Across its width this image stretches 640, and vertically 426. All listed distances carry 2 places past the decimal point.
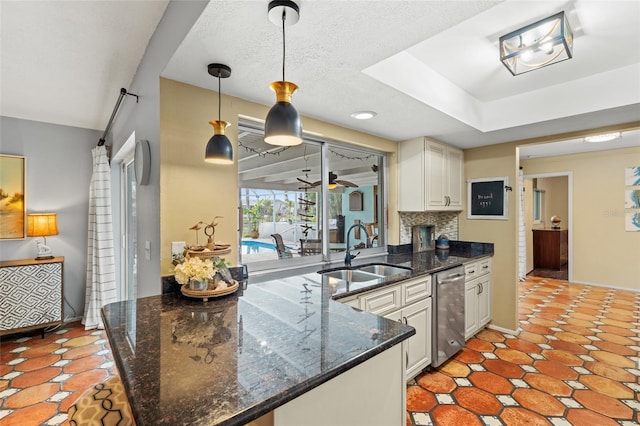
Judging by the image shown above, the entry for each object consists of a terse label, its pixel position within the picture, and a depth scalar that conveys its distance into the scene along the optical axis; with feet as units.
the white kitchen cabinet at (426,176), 10.21
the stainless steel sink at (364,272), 8.20
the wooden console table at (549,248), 20.93
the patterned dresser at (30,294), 9.77
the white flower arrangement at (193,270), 5.04
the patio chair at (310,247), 8.91
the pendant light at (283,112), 3.75
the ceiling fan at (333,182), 9.16
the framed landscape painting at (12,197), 10.54
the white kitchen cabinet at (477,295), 9.88
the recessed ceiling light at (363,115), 7.64
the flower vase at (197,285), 5.18
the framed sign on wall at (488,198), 11.11
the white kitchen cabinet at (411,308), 6.73
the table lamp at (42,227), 10.52
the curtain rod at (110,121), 7.03
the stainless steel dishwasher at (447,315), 8.29
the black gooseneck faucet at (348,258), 8.68
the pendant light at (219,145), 5.21
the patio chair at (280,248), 8.18
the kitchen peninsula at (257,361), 2.47
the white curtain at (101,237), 10.62
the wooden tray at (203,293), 5.12
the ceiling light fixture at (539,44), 5.28
